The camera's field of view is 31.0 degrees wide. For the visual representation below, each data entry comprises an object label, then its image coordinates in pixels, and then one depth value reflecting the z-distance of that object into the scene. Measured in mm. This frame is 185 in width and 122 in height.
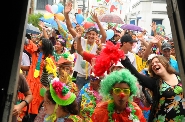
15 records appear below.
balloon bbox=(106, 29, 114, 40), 11547
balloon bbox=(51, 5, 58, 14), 14107
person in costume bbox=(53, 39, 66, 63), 8374
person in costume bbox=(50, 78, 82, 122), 3824
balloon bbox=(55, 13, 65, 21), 13377
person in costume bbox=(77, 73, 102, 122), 4569
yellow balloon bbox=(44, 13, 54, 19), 13775
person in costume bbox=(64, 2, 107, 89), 6336
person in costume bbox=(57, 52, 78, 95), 5508
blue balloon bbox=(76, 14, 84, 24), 14382
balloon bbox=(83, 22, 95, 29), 13431
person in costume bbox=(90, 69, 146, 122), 3695
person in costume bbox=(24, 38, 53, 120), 6027
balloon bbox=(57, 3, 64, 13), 14267
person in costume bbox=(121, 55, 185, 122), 3855
